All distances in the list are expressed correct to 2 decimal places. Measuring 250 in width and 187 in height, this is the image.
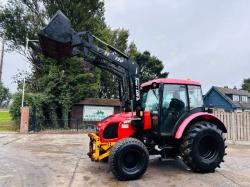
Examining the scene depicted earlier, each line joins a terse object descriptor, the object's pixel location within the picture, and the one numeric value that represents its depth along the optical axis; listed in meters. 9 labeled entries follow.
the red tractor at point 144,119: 4.05
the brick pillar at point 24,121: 12.07
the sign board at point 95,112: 14.39
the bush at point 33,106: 12.84
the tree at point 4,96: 53.18
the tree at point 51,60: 14.00
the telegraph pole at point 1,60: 18.25
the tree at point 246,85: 48.07
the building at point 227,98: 26.58
